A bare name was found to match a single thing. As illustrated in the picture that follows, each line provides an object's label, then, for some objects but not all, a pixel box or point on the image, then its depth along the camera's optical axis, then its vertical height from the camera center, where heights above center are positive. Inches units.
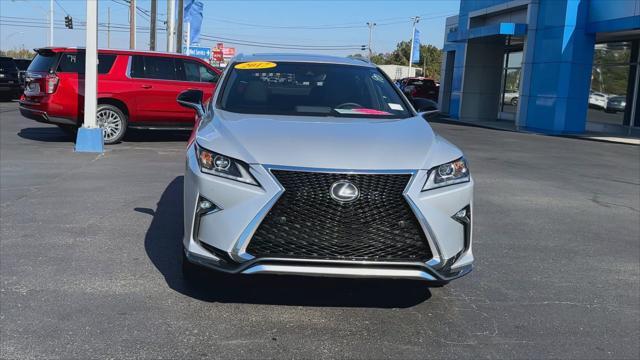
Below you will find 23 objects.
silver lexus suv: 153.6 -31.0
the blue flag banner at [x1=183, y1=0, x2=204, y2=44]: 1274.6 +103.3
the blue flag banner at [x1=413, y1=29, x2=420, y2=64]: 2368.4 +124.4
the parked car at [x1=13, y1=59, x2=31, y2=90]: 1170.8 -12.5
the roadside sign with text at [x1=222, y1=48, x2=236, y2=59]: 2976.4 +79.9
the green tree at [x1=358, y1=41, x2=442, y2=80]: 3786.9 +141.2
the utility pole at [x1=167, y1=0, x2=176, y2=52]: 1149.7 +75.7
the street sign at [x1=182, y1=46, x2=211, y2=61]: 1464.6 +41.7
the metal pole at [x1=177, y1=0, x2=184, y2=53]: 1234.9 +88.5
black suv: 1013.2 -37.0
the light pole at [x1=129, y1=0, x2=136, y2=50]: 1400.1 +92.0
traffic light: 2197.5 +127.4
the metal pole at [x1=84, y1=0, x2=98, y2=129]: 463.5 -0.9
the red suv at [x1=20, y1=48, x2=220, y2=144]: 504.7 -20.0
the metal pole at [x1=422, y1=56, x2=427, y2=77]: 3639.3 +87.5
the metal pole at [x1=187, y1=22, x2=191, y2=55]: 1311.5 +64.6
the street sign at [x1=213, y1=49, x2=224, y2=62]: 2696.9 +56.4
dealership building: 895.1 +39.3
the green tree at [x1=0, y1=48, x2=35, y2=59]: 3949.3 +23.3
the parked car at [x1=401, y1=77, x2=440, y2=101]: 1467.9 -13.2
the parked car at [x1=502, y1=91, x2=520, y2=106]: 1204.2 -20.1
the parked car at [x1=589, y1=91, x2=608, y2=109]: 1027.9 -11.3
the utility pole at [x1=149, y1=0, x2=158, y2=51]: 1289.4 +84.6
